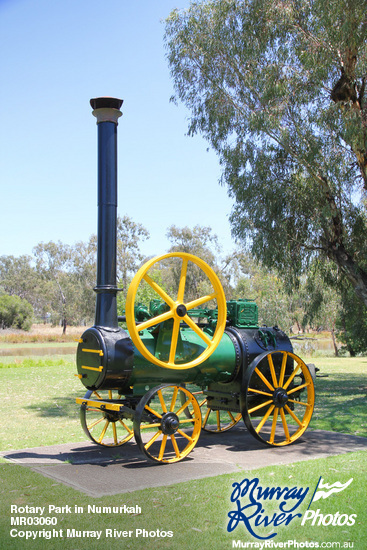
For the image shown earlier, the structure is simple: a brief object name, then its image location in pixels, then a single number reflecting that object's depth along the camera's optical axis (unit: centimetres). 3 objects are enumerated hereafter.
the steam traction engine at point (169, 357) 634
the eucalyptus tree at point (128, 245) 4662
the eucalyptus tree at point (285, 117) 1179
